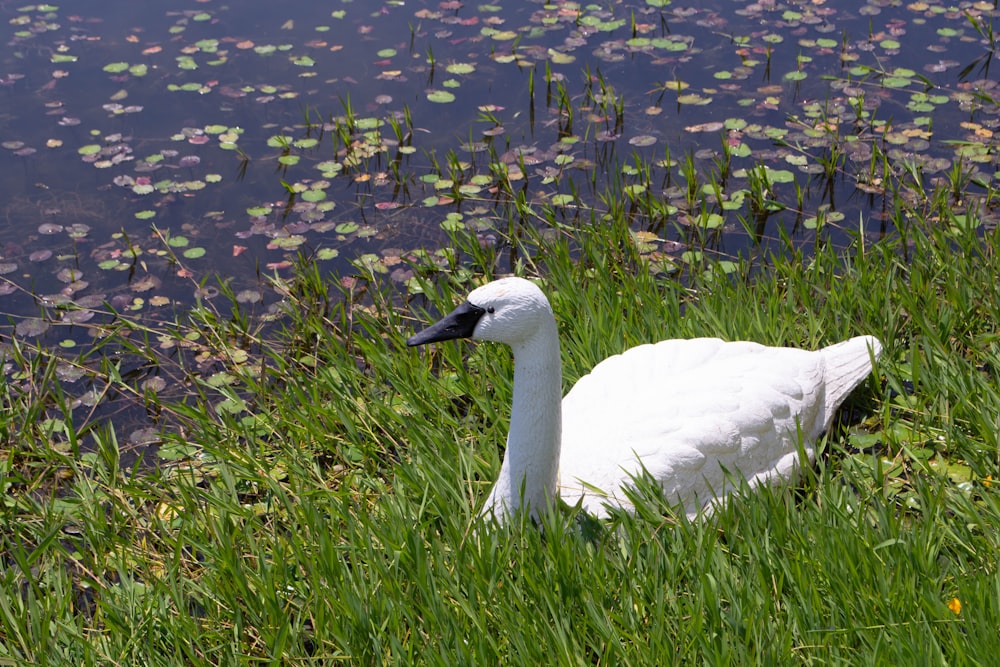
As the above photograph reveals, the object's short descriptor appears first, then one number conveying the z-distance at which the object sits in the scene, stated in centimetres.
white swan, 578
